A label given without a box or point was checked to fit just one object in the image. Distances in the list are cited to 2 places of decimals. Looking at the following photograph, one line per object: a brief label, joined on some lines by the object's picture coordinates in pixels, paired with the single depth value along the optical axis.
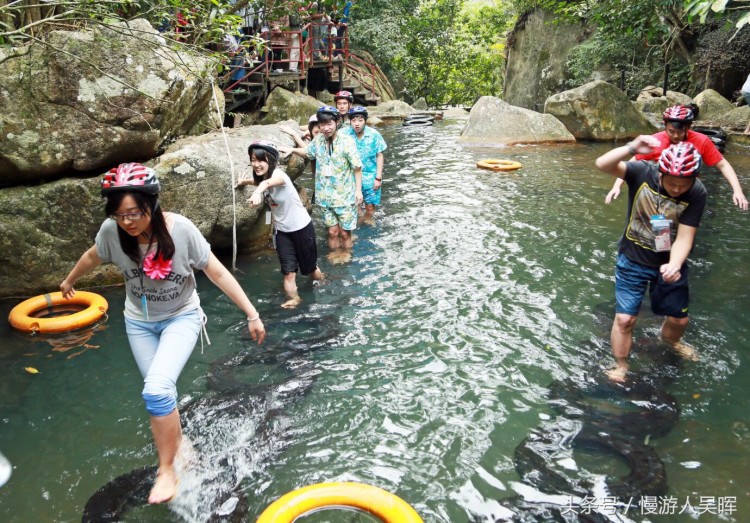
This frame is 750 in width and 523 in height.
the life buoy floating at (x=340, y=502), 3.05
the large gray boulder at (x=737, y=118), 15.29
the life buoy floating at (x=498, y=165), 12.37
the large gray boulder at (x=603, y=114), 16.95
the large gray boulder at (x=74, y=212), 6.20
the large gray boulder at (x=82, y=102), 6.07
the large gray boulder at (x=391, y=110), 23.34
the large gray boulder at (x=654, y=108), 17.84
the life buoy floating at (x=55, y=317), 5.51
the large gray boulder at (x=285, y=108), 17.23
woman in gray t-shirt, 3.09
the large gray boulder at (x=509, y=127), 16.84
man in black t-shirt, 4.02
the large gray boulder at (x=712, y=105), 16.81
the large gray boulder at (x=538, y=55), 25.91
